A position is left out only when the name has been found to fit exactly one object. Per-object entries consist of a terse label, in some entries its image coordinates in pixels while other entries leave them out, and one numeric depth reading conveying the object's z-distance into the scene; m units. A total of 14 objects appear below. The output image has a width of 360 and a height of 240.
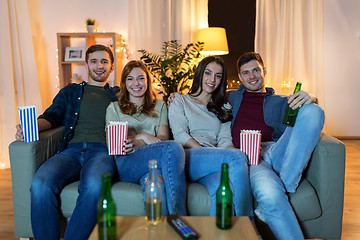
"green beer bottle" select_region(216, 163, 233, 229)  1.12
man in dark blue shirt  1.53
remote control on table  1.05
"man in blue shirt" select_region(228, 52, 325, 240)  1.50
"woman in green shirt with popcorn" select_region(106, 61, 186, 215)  1.50
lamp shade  4.08
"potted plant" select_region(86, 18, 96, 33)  4.29
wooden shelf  4.22
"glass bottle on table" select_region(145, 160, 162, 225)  1.14
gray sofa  1.64
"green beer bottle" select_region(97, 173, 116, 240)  1.02
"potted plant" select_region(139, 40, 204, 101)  3.26
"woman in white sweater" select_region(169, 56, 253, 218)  1.71
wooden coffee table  1.07
